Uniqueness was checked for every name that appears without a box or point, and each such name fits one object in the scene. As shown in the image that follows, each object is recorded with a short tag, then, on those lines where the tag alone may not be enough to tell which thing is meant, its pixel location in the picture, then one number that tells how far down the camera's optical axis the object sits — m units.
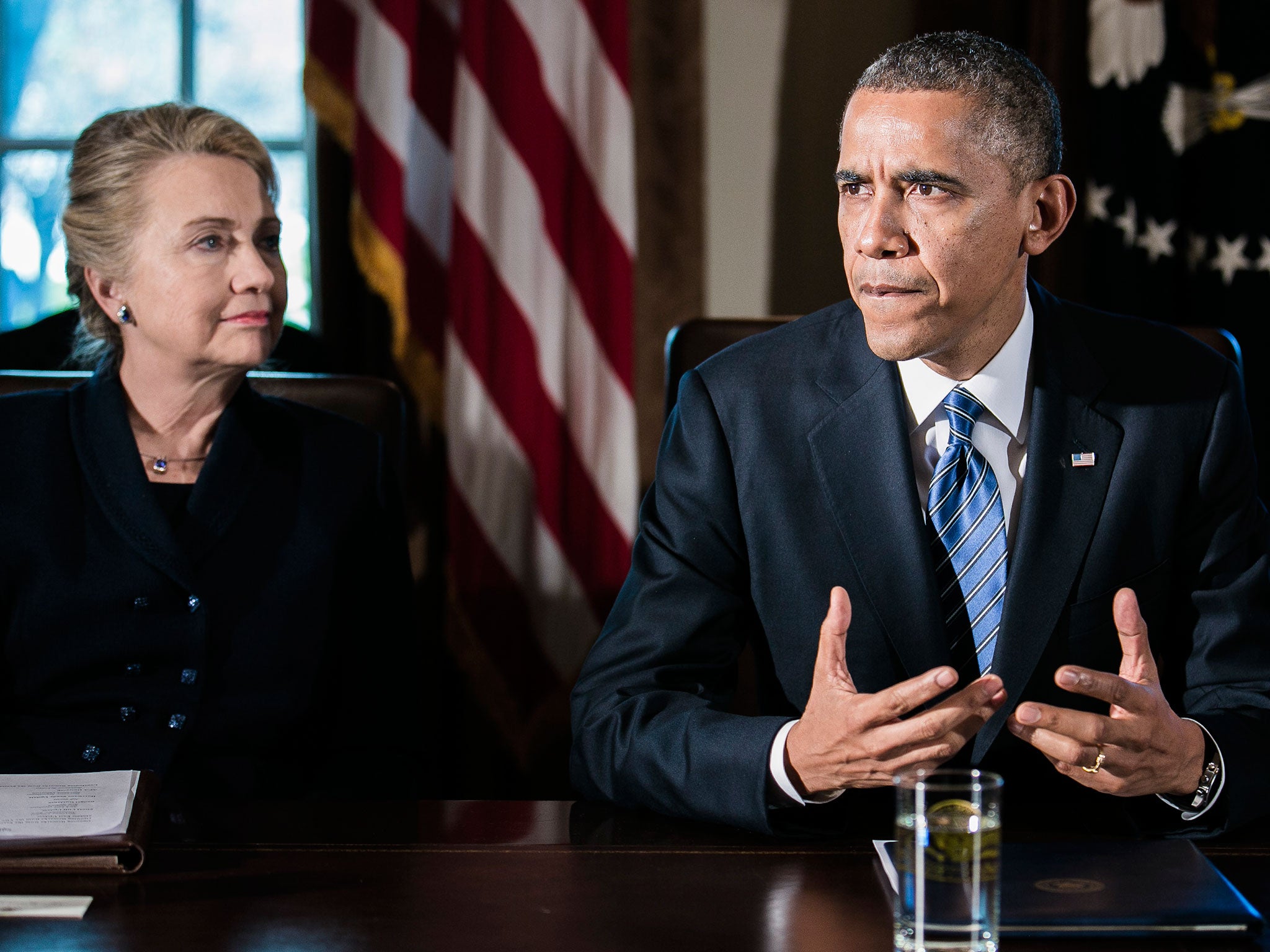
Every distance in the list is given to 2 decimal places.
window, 3.46
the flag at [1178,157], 2.98
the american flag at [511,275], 3.00
